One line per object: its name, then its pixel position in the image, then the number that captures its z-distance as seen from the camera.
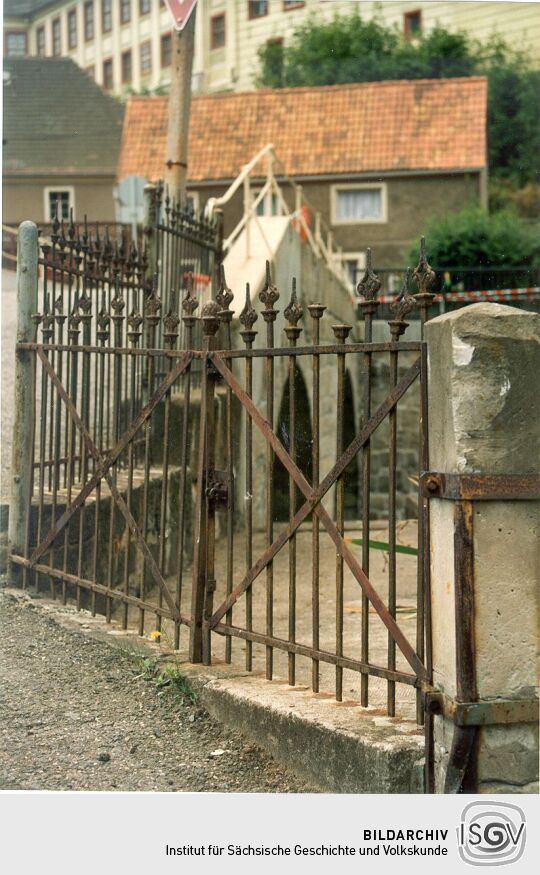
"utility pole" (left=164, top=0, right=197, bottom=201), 11.12
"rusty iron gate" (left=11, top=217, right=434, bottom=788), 3.92
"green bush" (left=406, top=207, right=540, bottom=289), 22.17
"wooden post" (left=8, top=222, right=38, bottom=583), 6.20
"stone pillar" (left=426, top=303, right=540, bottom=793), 3.46
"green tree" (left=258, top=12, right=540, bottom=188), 27.28
